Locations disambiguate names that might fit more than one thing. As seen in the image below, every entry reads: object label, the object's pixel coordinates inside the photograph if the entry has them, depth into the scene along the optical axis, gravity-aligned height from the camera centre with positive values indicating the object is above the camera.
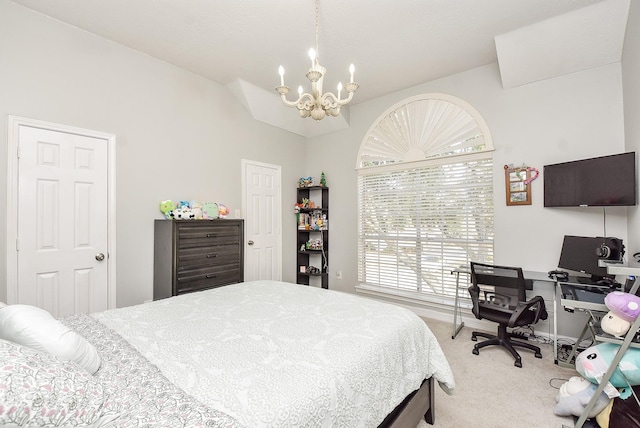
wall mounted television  2.30 +0.29
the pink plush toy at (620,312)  1.57 -0.54
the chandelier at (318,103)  2.03 +0.87
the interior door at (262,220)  4.08 -0.04
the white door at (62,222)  2.40 -0.03
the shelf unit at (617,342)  1.54 -0.71
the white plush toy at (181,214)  3.14 +0.04
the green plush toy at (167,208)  3.17 +0.11
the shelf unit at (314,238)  4.71 -0.38
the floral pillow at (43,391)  0.66 -0.43
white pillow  1.01 -0.42
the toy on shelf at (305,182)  4.74 +0.58
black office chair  2.54 -0.80
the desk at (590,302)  1.63 -0.58
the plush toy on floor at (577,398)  1.70 -1.13
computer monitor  2.49 -0.38
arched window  3.46 +0.27
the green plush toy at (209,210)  3.44 +0.09
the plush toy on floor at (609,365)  1.59 -0.88
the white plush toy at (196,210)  3.28 +0.09
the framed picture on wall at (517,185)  3.12 +0.33
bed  0.85 -0.59
